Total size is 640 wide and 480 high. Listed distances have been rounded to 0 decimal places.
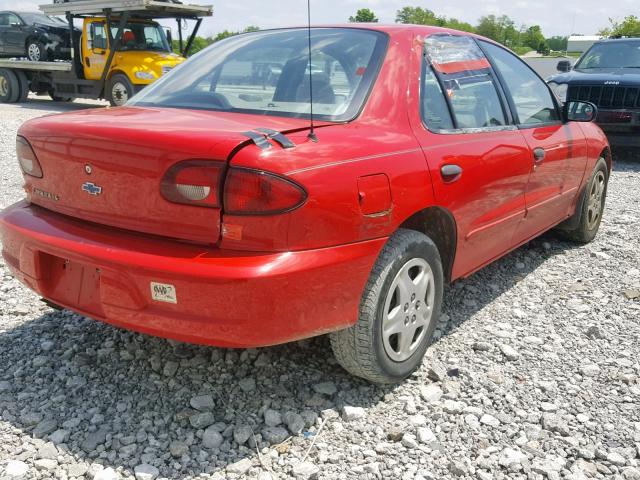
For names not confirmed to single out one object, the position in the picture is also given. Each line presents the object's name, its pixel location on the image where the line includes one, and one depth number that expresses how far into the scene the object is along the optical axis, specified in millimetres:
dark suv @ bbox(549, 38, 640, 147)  8812
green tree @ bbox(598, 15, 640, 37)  54612
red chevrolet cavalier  2217
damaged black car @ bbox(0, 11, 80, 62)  17047
